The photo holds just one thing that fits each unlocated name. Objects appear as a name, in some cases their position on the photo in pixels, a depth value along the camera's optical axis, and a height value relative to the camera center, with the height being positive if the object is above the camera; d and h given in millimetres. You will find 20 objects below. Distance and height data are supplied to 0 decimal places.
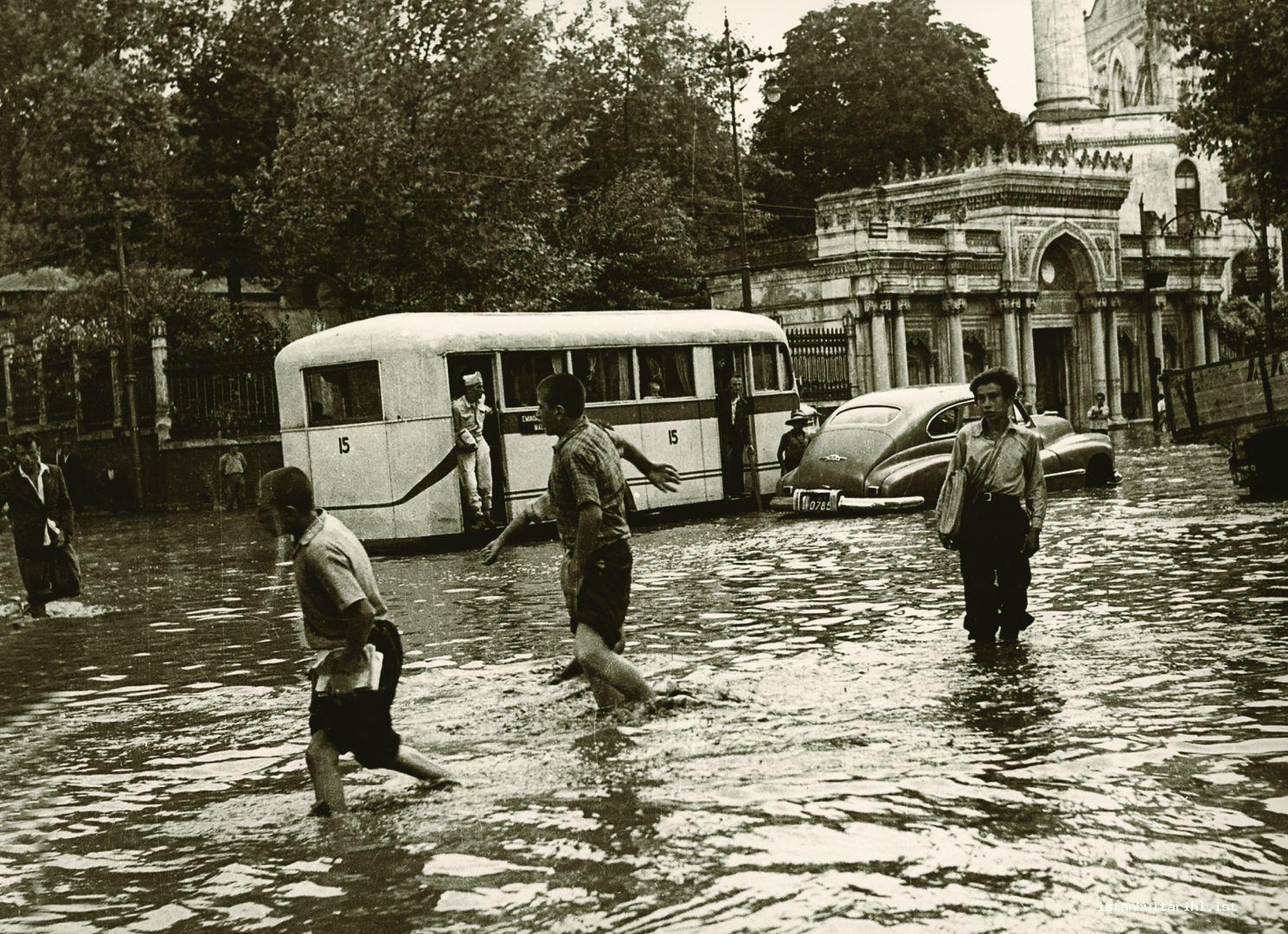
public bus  22125 +188
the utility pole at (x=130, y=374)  37156 +1434
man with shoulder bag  10258 -746
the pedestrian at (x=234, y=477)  36688 -1013
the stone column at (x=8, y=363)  42094 +2110
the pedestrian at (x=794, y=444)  26984 -855
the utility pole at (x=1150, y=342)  54625 +773
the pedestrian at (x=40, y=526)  16172 -778
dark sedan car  22812 -950
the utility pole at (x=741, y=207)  36344 +4148
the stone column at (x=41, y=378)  40688 +1652
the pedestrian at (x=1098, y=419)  49156 -1470
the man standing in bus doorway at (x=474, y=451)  22094 -495
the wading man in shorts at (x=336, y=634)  6730 -859
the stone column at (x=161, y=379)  37875 +1307
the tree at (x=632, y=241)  45281 +4383
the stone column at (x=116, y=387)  38875 +1239
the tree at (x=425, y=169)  35156 +5313
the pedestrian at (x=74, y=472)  39500 -689
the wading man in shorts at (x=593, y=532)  8516 -650
